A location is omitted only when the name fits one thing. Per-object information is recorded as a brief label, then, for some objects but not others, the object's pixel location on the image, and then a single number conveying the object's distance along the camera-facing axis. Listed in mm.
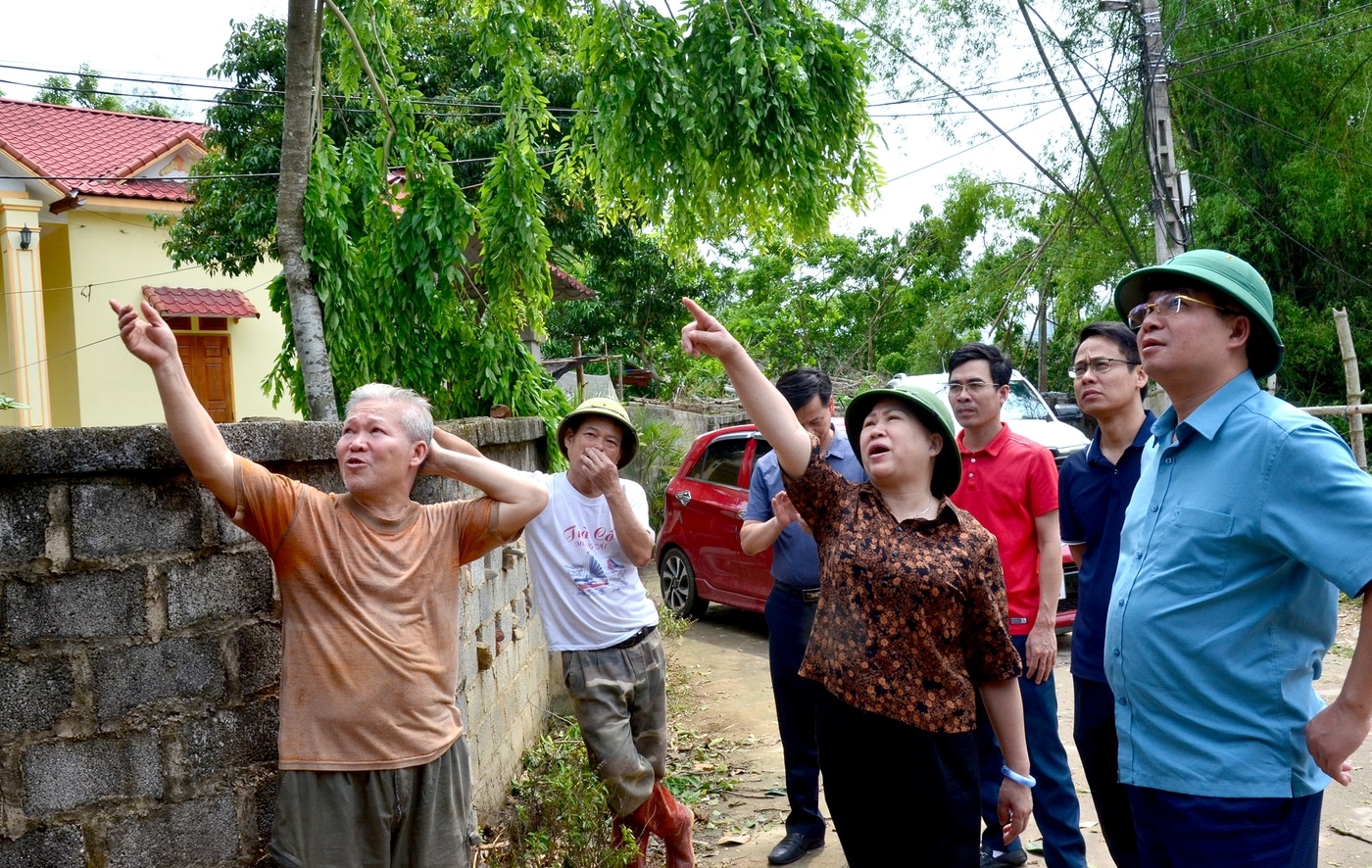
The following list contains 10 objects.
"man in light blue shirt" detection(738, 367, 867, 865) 4363
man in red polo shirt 3896
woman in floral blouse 2645
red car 8461
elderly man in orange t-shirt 2668
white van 8726
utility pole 12148
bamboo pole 10914
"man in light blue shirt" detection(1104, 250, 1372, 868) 2031
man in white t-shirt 3785
